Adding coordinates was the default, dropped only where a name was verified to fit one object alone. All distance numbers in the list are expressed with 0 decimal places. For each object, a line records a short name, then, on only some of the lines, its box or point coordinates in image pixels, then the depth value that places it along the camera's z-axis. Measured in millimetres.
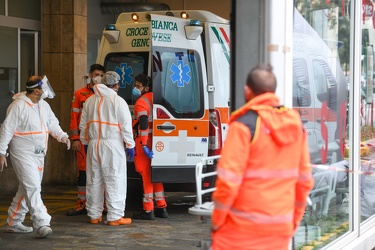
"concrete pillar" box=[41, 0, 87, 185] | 15297
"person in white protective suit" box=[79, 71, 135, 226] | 10891
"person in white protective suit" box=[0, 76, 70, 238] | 9930
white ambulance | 11625
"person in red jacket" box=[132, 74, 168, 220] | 11281
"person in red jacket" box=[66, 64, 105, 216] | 11852
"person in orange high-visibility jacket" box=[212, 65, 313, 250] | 4832
